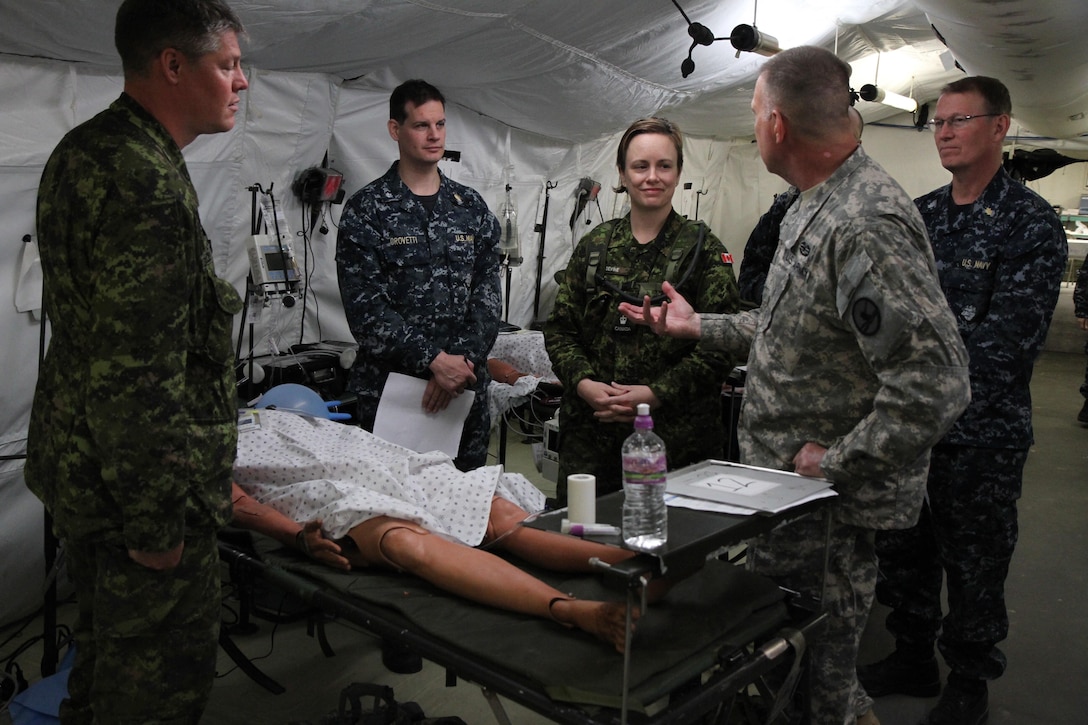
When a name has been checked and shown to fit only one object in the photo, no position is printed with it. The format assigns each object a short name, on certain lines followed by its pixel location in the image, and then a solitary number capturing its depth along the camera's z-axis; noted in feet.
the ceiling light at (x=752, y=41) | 13.97
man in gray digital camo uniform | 5.09
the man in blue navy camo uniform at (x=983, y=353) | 7.59
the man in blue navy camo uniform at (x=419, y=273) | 9.39
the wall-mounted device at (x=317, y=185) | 13.99
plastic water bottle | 4.63
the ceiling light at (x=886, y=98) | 20.42
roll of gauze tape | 4.82
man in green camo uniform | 4.65
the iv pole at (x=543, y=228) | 21.35
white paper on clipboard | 5.14
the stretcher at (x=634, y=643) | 4.65
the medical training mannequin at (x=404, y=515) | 5.98
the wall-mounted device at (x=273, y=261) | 12.00
